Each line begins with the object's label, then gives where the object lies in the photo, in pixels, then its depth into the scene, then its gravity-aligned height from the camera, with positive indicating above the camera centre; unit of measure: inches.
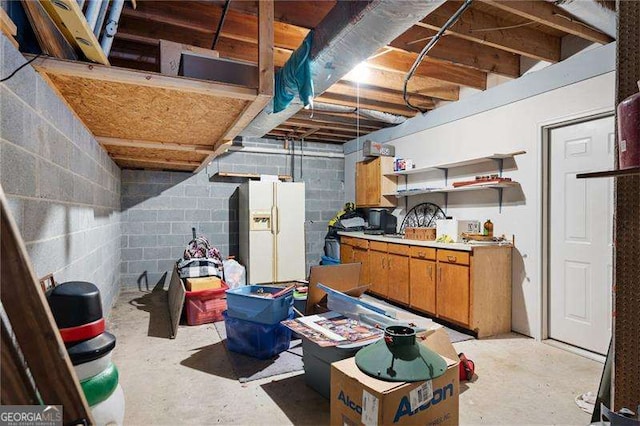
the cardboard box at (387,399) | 57.3 -33.6
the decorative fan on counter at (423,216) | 178.2 -1.5
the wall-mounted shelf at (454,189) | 135.2 +11.1
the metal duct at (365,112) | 170.4 +53.6
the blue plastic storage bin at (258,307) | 108.0 -30.7
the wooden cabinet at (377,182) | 202.4 +19.0
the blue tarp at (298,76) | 97.4 +41.6
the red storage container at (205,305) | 145.2 -40.4
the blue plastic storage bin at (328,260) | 219.1 -31.1
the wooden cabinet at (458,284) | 130.6 -29.8
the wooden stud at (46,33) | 54.8 +32.2
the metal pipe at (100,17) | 67.4 +39.5
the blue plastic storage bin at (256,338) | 109.5 -41.3
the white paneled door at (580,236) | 111.4 -8.0
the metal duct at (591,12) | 80.4 +50.0
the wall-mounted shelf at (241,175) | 223.7 +25.2
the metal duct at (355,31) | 71.8 +43.4
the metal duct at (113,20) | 71.2 +40.9
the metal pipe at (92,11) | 63.2 +37.9
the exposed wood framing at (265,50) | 75.0 +36.2
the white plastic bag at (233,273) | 188.5 -34.6
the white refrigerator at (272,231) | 211.0 -11.3
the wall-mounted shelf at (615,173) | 40.7 +5.2
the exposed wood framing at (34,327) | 32.2 -11.3
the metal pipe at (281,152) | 230.1 +43.9
